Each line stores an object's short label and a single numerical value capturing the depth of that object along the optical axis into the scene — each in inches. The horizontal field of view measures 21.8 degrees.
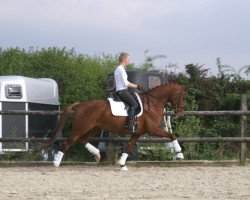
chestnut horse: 561.3
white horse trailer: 712.4
